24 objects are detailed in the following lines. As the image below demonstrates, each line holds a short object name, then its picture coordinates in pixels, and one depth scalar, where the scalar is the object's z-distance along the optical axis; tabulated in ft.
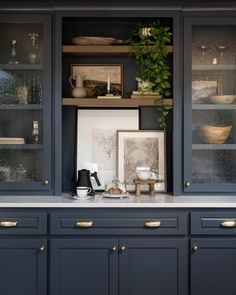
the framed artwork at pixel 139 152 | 10.25
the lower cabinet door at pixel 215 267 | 8.62
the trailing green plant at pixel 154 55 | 9.56
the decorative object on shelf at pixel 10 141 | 9.55
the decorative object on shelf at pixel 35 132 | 9.51
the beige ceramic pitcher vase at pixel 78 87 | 9.80
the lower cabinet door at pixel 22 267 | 8.60
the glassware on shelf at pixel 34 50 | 9.50
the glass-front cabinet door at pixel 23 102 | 9.43
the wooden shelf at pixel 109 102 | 9.49
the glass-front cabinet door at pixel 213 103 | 9.56
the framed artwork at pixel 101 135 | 10.39
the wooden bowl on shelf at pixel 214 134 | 9.61
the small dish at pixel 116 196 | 9.19
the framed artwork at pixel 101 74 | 10.39
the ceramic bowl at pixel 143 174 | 9.52
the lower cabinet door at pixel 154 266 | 8.60
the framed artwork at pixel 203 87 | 9.61
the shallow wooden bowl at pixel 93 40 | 9.80
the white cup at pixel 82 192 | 9.18
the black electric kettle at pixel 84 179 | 9.53
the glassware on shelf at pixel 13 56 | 9.55
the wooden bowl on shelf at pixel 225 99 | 9.59
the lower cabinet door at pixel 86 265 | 8.59
